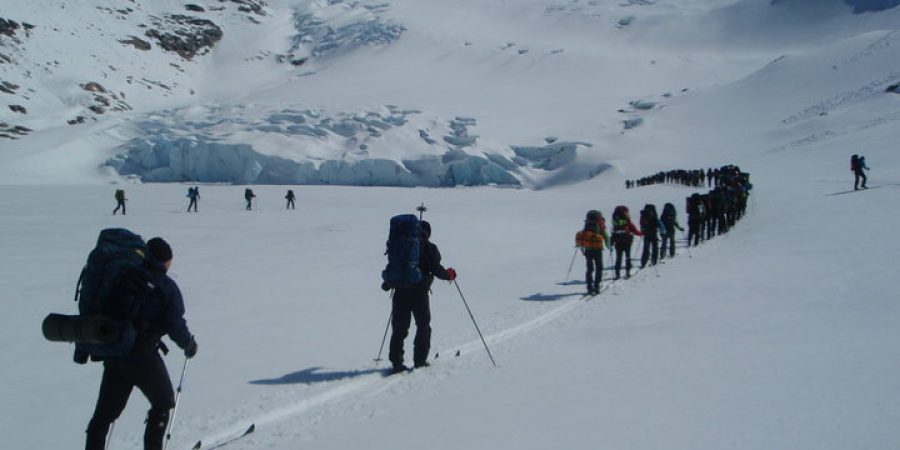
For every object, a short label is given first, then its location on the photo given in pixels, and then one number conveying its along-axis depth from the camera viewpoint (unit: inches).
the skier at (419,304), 220.8
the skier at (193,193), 1044.5
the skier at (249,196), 1085.9
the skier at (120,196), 953.2
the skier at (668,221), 480.7
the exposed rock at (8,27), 3388.3
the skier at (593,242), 356.5
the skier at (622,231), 387.2
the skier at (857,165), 733.3
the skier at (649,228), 438.0
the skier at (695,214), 534.6
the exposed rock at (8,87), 2871.6
